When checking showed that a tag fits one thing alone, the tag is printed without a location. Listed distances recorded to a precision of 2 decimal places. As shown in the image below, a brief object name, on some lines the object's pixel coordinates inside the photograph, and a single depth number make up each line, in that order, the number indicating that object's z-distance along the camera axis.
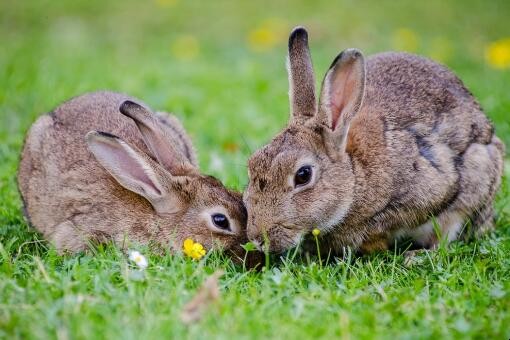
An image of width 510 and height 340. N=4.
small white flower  9.39
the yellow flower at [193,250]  10.18
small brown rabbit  10.91
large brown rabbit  10.10
